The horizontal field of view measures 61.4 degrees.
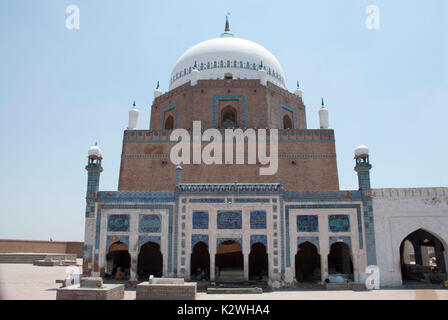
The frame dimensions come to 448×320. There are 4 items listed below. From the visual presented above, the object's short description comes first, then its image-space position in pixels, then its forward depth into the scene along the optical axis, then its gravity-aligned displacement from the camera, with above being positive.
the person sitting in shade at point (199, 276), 15.66 -1.30
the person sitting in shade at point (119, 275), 15.92 -1.26
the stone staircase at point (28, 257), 27.99 -0.90
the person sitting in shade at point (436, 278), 15.85 -1.45
